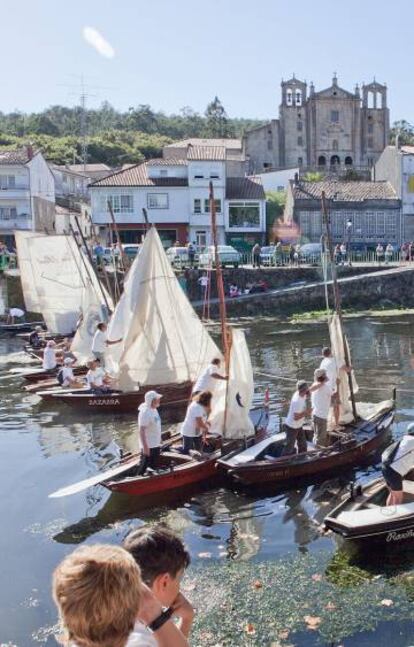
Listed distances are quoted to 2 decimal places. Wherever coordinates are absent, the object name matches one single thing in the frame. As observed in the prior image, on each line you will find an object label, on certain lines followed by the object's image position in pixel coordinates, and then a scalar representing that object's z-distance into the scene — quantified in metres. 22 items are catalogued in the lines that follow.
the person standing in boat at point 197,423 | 15.66
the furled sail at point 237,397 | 16.91
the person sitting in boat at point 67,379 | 24.94
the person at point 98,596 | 3.69
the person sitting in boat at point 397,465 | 12.55
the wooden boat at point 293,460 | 15.16
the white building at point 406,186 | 69.38
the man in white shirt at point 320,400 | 16.42
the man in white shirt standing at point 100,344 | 25.36
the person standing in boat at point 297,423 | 15.69
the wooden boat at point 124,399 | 22.73
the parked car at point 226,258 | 54.25
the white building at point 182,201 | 64.81
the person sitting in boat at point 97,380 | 23.36
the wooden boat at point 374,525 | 11.67
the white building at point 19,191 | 67.19
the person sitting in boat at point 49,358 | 27.84
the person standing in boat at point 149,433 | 14.89
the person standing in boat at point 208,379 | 17.47
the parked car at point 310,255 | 57.80
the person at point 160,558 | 4.79
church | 107.38
